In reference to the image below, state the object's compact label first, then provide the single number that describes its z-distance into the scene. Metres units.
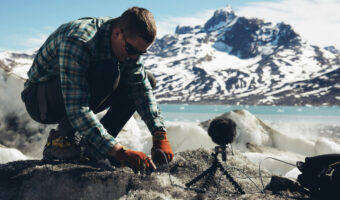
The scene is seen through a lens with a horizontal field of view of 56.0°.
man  2.12
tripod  2.35
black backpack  1.97
